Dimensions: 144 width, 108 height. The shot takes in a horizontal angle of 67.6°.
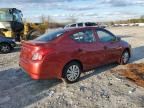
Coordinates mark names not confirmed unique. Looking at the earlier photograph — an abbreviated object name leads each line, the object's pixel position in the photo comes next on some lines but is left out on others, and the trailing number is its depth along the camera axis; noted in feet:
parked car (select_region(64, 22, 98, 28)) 39.72
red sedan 10.11
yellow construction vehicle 27.74
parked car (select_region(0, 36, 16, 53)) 21.36
